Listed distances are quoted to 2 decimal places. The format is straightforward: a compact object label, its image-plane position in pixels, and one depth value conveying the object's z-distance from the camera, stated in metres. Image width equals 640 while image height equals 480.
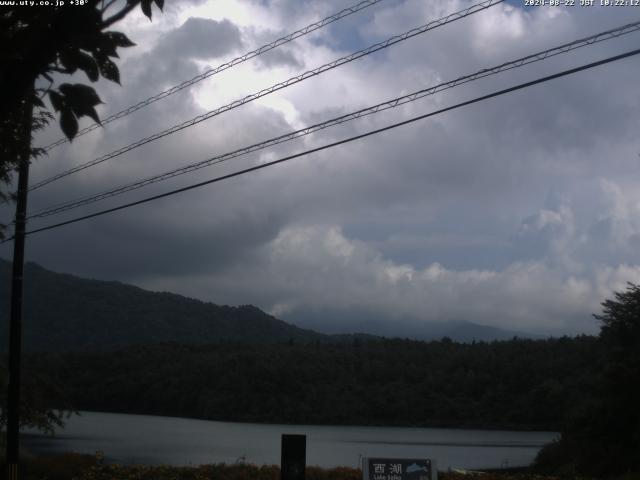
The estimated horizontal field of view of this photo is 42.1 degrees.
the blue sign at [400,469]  13.40
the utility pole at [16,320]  17.86
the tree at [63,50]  5.02
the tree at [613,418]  28.39
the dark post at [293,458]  13.73
